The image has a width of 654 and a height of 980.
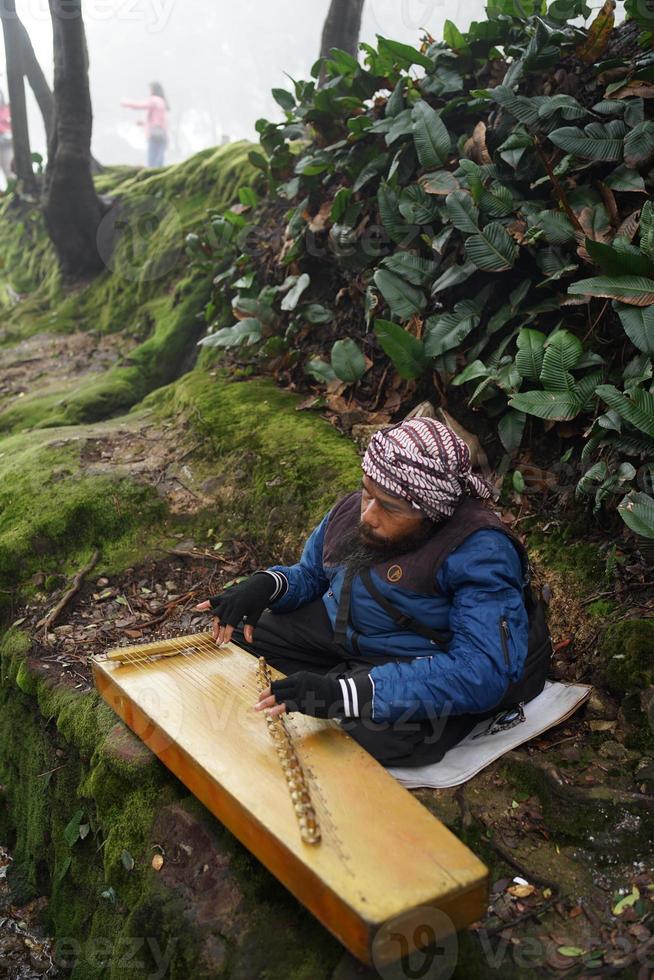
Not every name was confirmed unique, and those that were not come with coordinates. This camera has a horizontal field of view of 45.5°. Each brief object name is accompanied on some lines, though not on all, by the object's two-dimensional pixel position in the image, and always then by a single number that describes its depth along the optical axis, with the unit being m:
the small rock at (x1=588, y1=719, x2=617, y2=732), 2.91
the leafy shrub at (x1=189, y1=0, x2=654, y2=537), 3.57
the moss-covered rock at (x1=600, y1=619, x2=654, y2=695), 2.91
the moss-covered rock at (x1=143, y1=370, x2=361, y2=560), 4.42
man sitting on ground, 2.50
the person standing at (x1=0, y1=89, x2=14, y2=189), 15.34
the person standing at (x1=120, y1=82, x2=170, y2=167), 15.77
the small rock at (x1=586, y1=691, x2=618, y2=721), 2.97
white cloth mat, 2.69
